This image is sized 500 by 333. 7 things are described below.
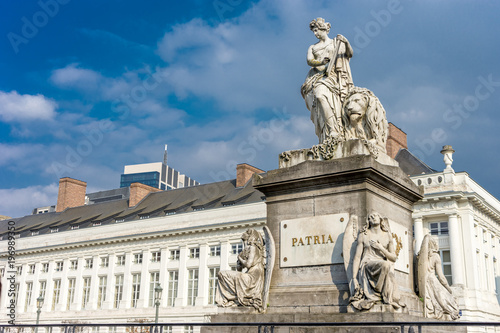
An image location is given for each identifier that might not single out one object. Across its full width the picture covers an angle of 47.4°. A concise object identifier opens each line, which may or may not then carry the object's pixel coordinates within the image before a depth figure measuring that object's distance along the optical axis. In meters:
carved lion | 9.12
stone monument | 7.49
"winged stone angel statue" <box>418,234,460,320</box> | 8.45
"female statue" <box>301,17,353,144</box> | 9.32
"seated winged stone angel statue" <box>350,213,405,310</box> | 7.21
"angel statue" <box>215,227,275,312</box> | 8.42
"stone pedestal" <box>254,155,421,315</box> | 8.02
